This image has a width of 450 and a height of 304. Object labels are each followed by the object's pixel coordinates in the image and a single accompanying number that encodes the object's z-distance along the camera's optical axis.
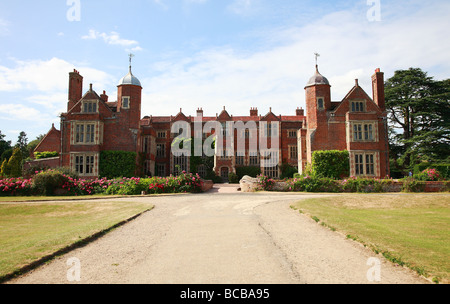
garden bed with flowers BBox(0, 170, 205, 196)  20.61
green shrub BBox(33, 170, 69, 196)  20.53
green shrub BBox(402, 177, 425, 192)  20.86
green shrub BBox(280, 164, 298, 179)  38.54
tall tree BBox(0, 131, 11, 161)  53.34
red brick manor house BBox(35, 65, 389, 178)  28.67
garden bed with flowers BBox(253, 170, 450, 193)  20.95
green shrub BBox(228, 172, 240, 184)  36.19
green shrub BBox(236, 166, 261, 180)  38.84
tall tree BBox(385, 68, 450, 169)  34.38
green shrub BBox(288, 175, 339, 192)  22.08
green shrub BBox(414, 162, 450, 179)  28.64
